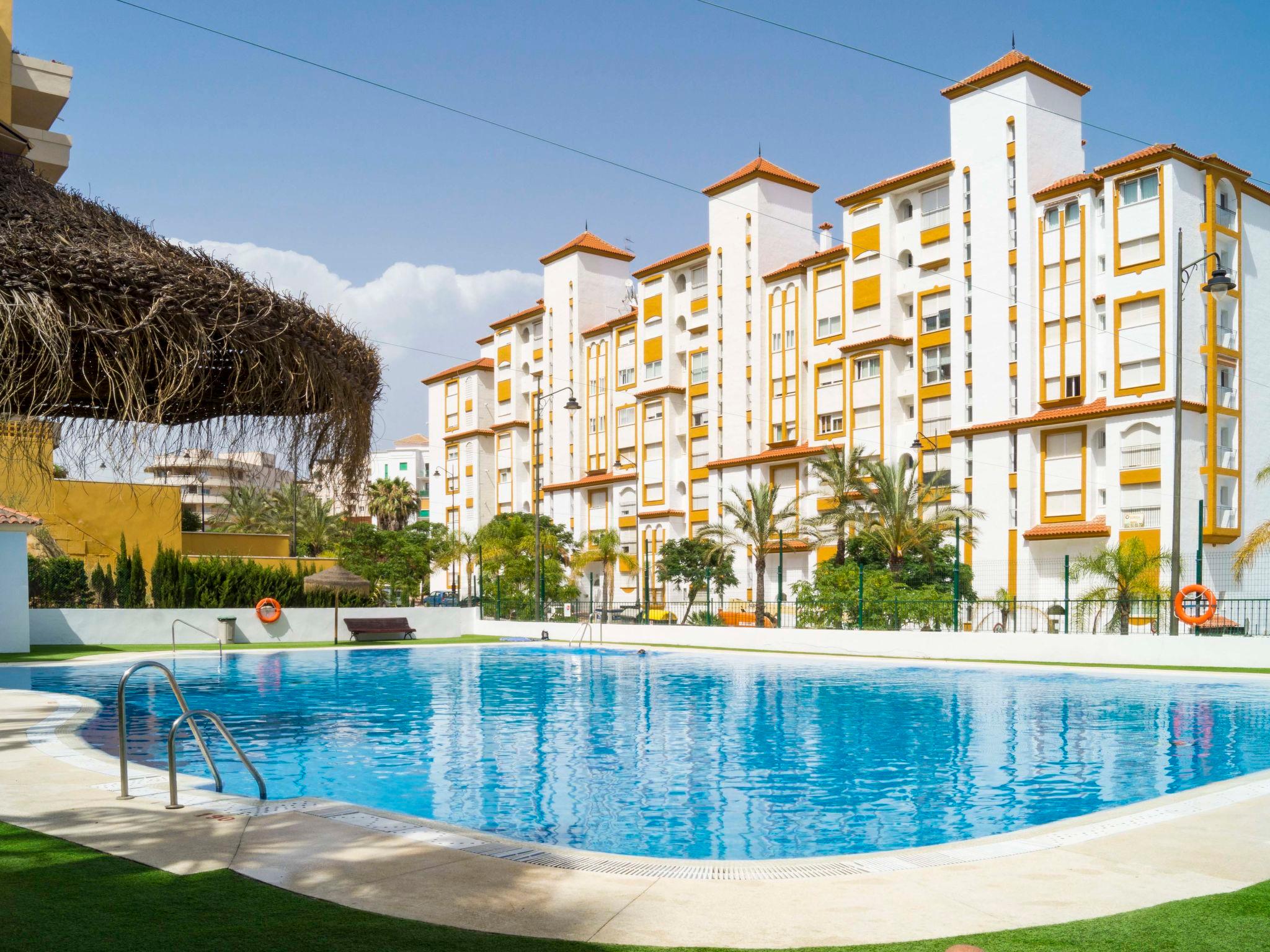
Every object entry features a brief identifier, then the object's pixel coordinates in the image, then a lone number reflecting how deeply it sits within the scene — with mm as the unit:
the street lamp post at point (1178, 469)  23812
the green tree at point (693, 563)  54062
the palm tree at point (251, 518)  71250
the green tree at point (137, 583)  33750
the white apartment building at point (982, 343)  42656
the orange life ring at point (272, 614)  33919
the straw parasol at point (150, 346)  6109
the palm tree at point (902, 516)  41688
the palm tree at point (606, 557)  64125
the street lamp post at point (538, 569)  39438
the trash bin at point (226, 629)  32594
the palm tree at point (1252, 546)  29384
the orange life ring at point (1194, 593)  23094
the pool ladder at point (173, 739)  7457
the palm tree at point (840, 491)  46250
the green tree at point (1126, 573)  27188
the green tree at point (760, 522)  46938
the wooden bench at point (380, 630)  35156
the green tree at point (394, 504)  77000
